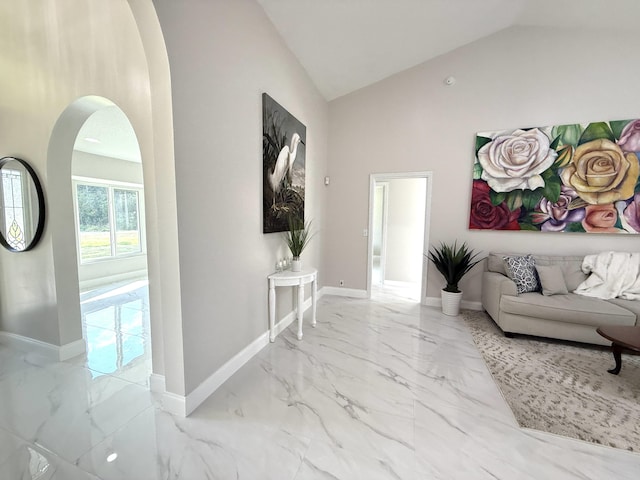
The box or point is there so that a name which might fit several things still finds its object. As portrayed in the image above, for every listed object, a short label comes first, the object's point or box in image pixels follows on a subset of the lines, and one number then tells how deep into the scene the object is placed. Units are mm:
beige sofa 2463
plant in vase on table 2820
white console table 2566
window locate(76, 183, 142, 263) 4863
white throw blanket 2740
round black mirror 2193
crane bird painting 2436
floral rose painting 3010
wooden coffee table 1866
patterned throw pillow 2918
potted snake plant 3400
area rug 1593
